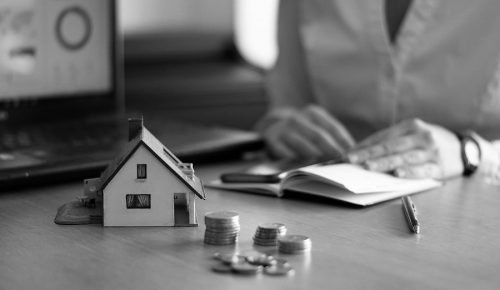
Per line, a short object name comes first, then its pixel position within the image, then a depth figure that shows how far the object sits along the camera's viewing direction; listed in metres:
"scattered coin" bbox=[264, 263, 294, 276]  0.78
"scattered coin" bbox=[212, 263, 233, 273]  0.78
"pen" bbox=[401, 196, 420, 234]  0.89
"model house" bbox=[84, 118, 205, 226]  0.87
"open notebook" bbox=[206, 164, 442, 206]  0.99
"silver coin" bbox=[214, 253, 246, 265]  0.79
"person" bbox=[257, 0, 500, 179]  1.14
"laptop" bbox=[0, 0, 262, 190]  1.15
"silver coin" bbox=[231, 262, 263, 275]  0.78
